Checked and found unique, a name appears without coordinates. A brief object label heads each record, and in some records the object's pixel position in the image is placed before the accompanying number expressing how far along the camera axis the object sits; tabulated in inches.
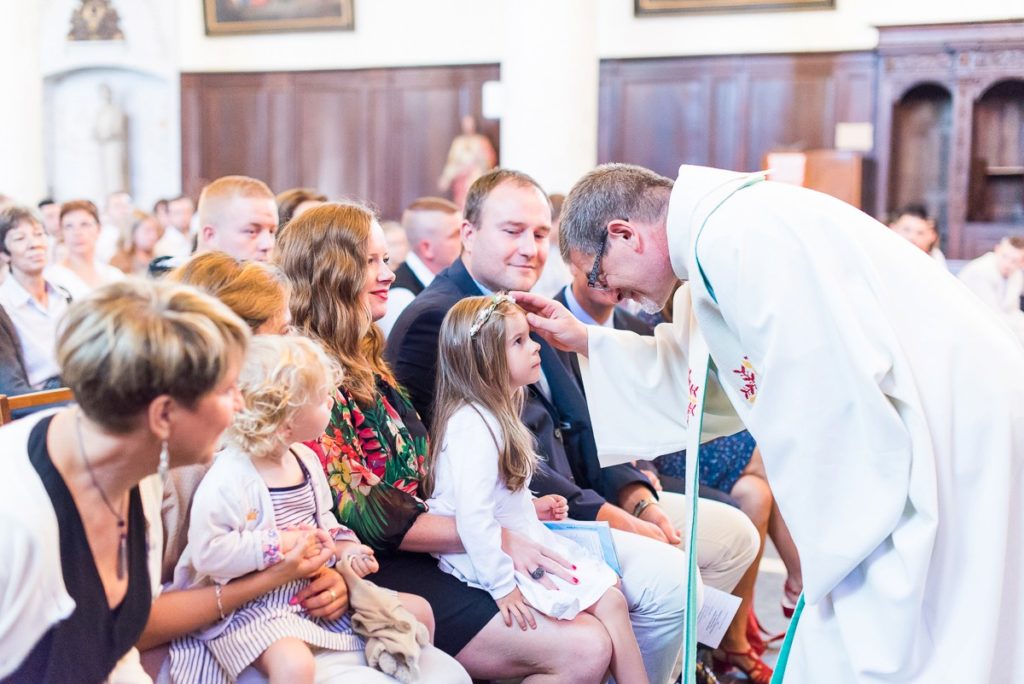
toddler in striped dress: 83.8
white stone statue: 542.0
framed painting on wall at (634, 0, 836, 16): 454.9
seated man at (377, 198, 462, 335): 213.6
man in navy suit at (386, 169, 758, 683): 117.1
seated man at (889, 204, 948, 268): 339.0
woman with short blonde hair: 61.4
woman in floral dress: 102.0
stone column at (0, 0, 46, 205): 538.3
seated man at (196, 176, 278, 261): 163.0
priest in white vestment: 81.0
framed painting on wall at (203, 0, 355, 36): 514.9
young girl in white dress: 103.7
